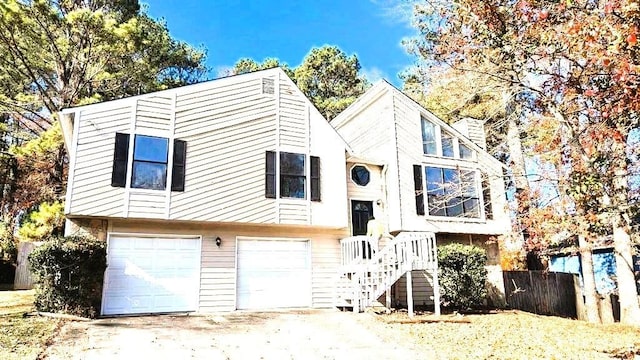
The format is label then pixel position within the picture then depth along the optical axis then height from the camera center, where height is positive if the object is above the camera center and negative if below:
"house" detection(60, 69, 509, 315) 10.87 +1.69
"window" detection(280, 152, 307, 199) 12.47 +2.51
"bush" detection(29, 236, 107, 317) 9.31 -0.14
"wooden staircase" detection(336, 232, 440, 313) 11.61 -0.04
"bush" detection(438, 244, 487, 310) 12.97 -0.32
